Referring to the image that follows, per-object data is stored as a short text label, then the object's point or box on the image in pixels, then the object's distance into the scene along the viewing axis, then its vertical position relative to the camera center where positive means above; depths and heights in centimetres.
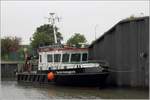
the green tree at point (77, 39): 6499 +125
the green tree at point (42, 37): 6569 +149
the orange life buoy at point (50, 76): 3559 -187
